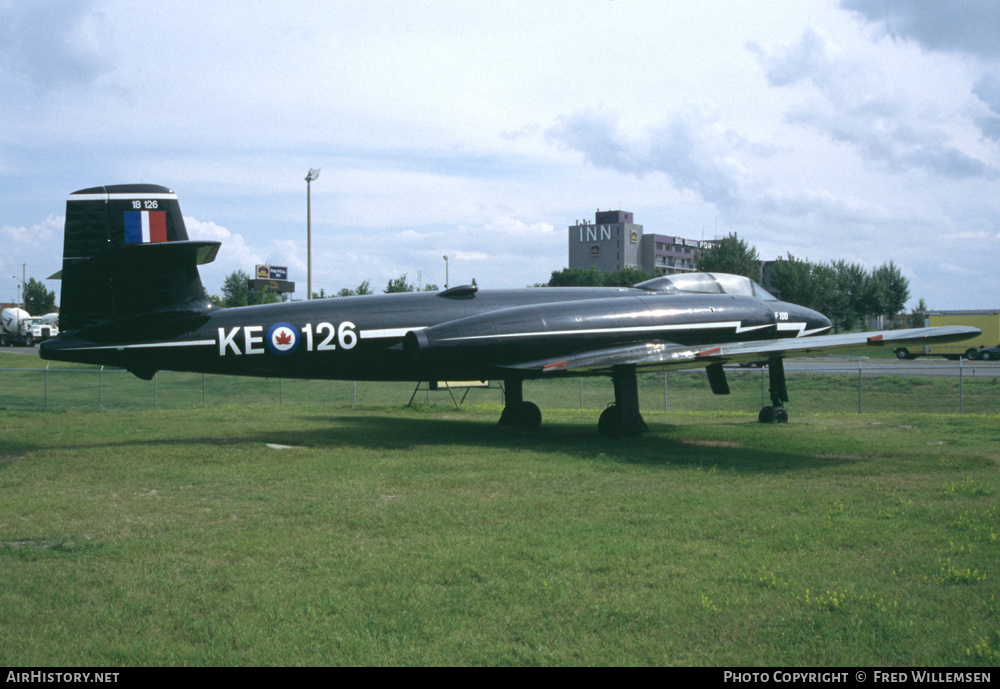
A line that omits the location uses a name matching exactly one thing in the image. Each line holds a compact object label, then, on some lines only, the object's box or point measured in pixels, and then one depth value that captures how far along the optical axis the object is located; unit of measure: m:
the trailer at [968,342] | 50.94
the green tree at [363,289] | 52.09
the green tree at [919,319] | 62.59
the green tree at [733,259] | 74.25
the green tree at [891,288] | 78.94
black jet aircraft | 13.40
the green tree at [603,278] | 84.28
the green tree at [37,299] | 106.50
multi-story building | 151.50
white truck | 61.66
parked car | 49.22
